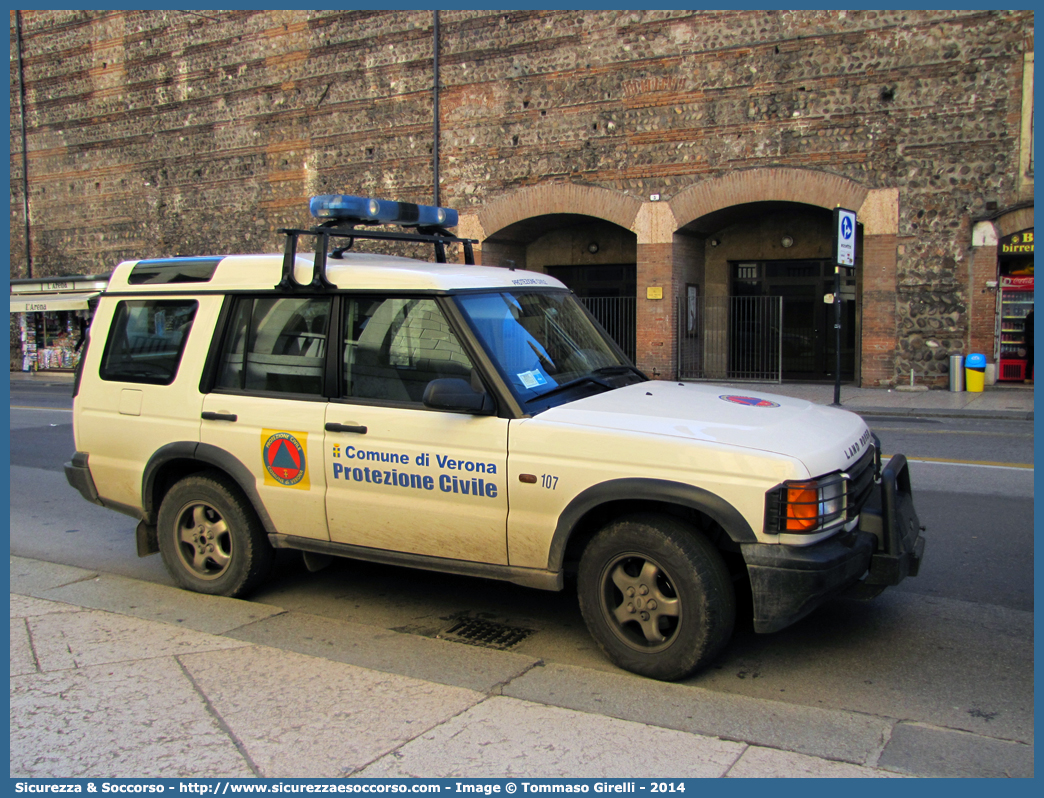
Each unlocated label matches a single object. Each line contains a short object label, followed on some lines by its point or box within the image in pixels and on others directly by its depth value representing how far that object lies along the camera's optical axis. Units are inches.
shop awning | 1081.4
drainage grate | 191.3
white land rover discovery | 162.2
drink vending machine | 720.3
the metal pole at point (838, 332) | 649.0
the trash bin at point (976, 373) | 714.2
